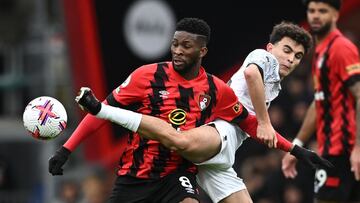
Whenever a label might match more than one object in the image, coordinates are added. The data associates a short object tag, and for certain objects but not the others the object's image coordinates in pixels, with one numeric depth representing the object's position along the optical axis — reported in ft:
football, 52.24
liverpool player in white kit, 51.88
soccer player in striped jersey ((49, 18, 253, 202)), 53.78
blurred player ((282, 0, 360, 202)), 61.93
